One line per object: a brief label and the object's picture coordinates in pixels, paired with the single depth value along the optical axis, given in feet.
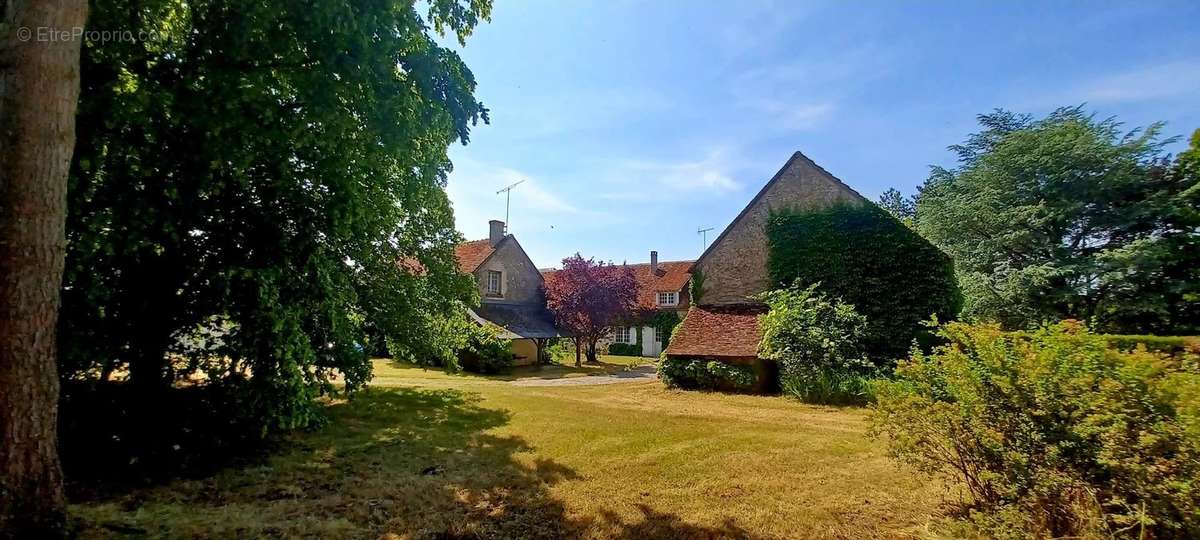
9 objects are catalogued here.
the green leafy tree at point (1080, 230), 73.10
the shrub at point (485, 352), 79.61
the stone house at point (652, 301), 113.50
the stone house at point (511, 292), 93.15
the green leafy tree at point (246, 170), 18.90
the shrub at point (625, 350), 119.55
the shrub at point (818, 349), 46.01
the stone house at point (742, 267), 58.54
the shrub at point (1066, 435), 12.05
